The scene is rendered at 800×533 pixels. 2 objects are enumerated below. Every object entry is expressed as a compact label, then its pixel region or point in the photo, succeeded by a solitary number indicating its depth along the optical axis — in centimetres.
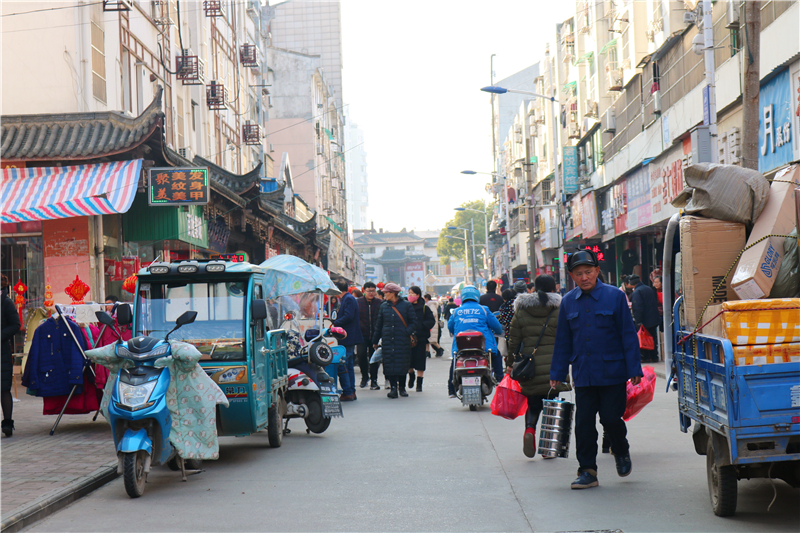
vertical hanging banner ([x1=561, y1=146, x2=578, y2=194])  3960
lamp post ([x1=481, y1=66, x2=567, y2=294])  3478
